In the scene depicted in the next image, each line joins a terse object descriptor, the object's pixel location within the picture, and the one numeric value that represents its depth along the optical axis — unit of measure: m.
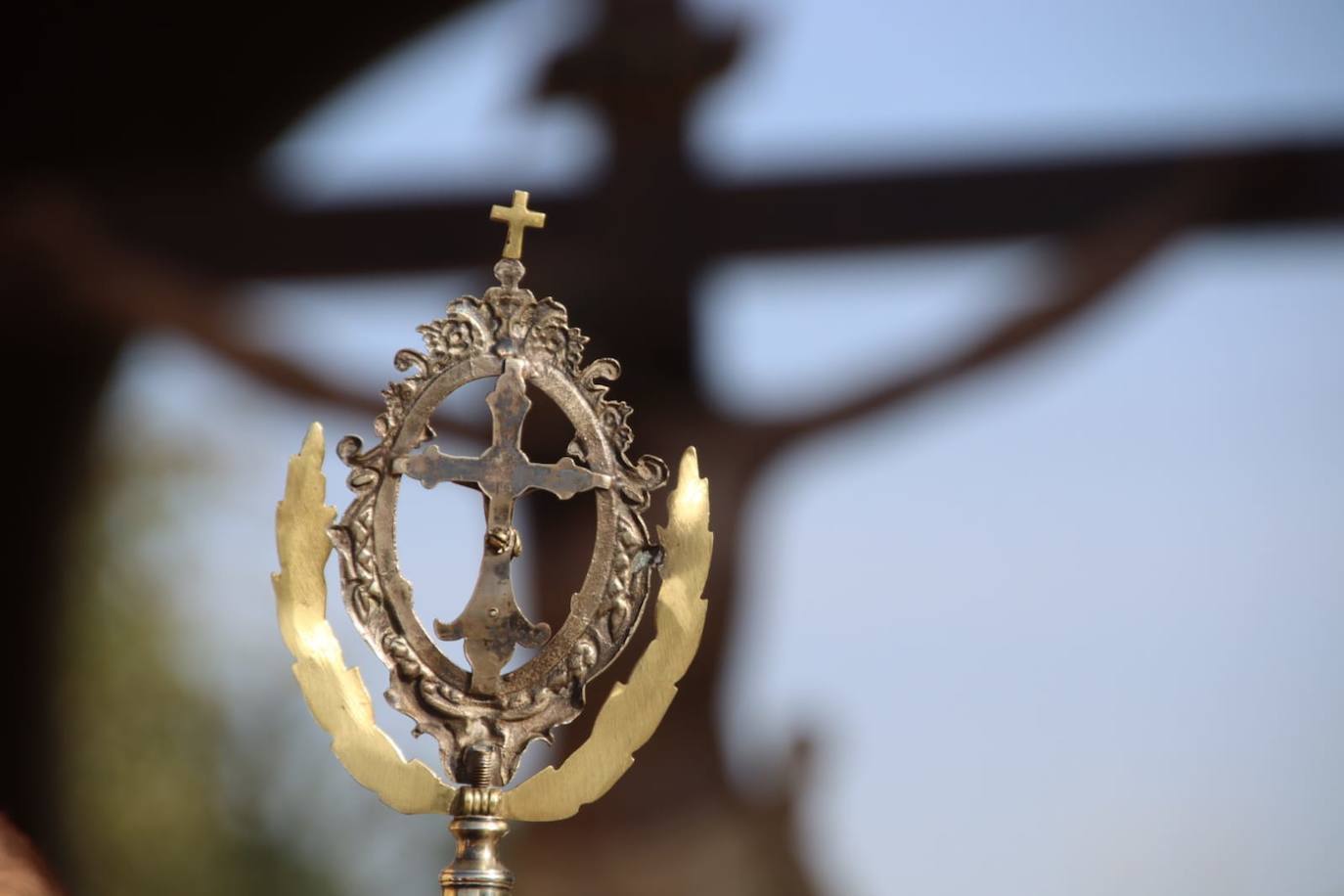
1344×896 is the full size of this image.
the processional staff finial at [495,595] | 3.76
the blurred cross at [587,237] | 5.08
